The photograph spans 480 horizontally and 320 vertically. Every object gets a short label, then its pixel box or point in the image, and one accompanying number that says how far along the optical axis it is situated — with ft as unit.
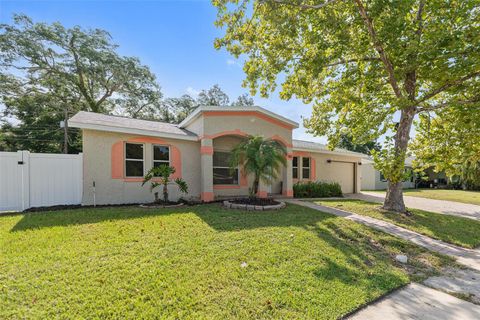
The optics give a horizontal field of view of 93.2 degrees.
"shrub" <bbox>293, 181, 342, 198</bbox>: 42.73
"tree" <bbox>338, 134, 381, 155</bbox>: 140.54
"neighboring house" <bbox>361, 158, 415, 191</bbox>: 79.15
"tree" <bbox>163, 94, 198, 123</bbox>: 98.89
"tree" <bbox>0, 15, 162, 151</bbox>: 69.97
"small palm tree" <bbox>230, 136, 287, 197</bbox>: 27.78
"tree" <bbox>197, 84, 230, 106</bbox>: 104.83
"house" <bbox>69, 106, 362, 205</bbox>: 28.99
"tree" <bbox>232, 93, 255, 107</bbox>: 111.75
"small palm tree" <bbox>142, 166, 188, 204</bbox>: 28.17
